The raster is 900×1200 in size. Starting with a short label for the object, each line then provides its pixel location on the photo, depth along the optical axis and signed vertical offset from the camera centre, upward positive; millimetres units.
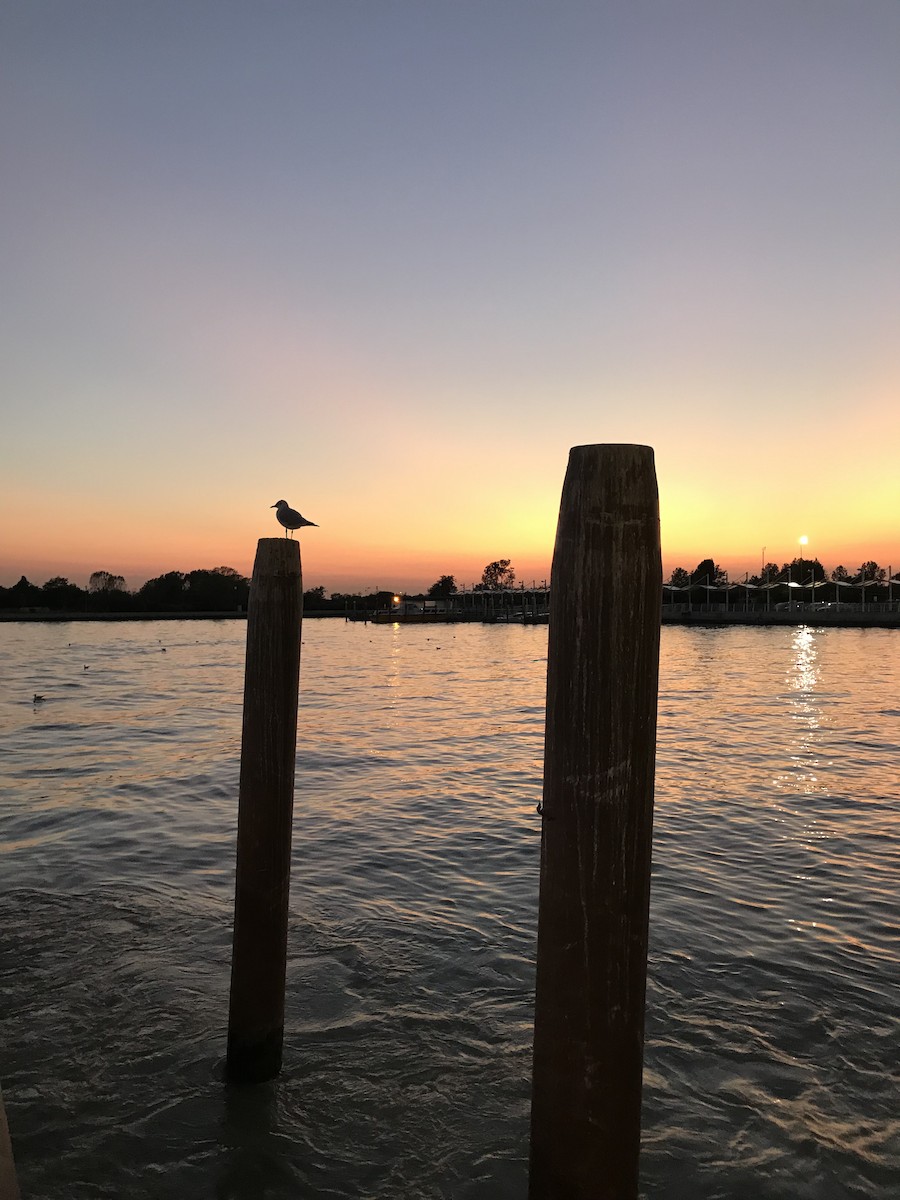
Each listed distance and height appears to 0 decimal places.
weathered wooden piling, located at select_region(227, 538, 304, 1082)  4598 -971
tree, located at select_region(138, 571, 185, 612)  182000 +2709
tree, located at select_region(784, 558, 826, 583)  169875 +11170
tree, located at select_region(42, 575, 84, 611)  171000 +1485
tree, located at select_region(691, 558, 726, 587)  174875 +9983
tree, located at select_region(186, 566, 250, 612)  187125 +2926
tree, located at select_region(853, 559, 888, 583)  170600 +11010
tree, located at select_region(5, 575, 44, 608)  165625 +1236
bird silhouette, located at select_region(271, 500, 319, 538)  8312 +909
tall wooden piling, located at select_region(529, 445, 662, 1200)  2520 -576
